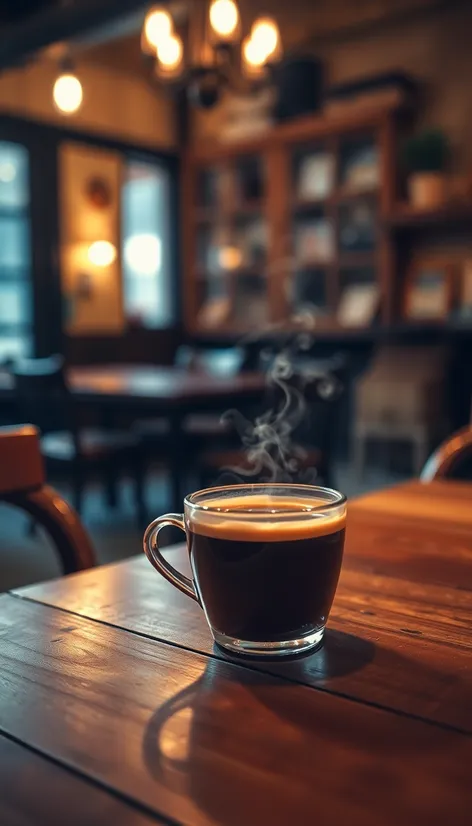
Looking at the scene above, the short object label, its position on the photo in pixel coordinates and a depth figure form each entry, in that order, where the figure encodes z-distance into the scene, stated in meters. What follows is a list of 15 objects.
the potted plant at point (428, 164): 5.29
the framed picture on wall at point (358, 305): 5.78
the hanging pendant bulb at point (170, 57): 3.38
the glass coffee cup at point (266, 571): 0.54
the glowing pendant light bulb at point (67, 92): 3.56
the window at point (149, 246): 6.95
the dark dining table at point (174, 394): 3.17
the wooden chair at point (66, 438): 3.50
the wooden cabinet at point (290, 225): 5.82
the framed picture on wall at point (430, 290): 5.55
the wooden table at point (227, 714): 0.38
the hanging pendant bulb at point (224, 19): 3.08
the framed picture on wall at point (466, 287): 5.47
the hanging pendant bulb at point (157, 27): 3.32
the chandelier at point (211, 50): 3.17
